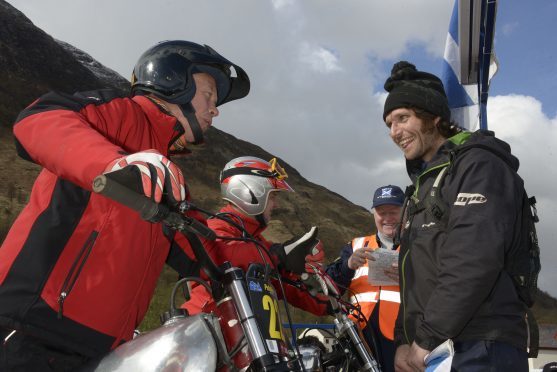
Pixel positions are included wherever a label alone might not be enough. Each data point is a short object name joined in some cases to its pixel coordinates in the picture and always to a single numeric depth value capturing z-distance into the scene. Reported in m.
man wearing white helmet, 2.88
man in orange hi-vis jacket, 4.68
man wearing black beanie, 2.37
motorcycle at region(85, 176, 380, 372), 1.56
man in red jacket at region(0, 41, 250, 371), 1.55
